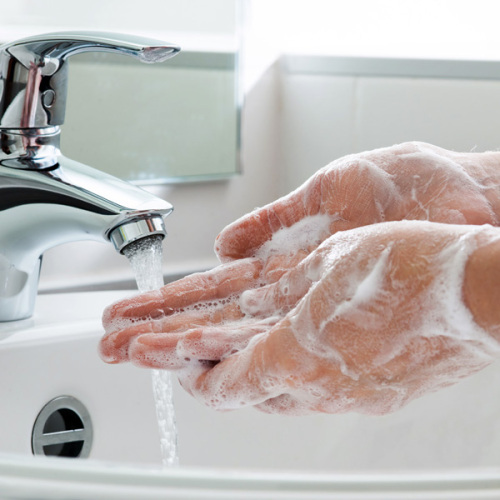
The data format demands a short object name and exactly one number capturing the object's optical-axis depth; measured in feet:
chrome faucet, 2.07
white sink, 2.23
